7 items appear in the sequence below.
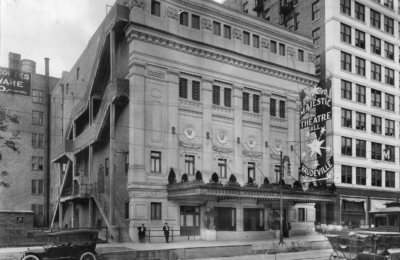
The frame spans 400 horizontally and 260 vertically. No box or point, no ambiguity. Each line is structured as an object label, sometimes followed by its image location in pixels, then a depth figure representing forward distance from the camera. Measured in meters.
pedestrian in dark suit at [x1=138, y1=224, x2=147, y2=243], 32.09
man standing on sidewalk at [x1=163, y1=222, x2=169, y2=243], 32.66
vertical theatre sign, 40.59
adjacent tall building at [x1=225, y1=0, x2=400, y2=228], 48.06
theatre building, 34.44
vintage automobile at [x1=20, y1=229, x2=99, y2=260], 20.16
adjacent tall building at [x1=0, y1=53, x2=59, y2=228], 55.66
